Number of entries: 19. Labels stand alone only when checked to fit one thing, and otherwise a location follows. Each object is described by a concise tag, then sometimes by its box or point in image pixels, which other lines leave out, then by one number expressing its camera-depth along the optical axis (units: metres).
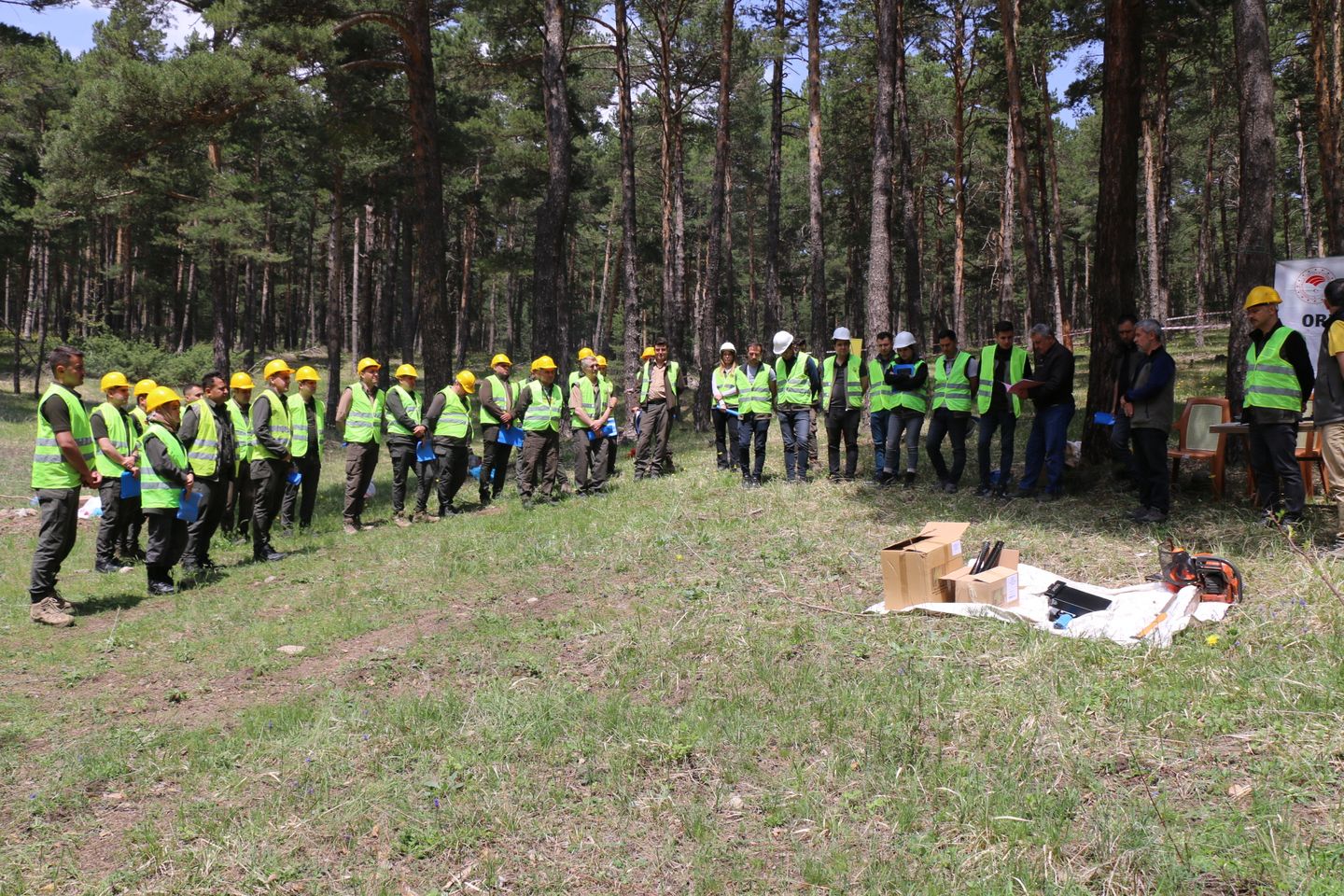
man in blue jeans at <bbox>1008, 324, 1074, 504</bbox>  8.70
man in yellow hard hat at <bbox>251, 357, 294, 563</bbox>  9.54
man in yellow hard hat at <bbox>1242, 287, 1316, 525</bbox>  6.61
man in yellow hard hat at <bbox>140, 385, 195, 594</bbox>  7.75
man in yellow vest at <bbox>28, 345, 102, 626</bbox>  6.99
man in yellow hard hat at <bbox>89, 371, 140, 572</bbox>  8.80
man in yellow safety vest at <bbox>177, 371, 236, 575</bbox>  8.28
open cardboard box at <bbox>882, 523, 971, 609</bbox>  5.86
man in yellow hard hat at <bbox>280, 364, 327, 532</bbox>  10.16
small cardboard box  5.70
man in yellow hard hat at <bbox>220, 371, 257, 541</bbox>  9.82
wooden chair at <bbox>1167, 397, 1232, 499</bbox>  8.32
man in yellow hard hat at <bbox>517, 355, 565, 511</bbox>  11.36
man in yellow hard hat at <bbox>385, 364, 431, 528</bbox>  11.07
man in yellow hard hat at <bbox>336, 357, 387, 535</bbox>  10.74
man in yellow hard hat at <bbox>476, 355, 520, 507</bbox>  11.72
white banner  9.07
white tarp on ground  5.02
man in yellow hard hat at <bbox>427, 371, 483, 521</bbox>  11.23
